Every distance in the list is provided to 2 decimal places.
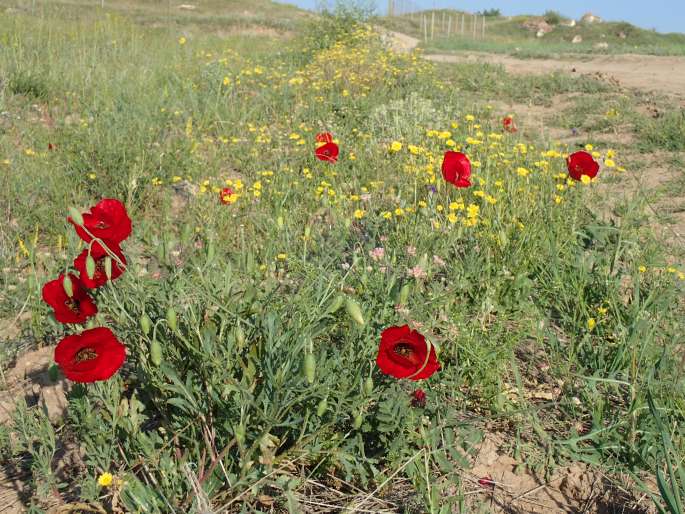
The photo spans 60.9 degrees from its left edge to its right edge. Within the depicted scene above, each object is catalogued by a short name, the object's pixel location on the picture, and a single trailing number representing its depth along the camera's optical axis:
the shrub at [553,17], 36.75
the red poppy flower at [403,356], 1.44
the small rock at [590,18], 36.05
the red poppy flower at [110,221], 1.51
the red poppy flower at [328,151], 2.96
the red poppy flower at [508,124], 3.97
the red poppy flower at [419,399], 1.76
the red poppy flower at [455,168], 2.50
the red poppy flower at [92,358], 1.35
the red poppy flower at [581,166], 2.74
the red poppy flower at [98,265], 1.48
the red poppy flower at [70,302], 1.53
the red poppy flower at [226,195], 2.85
